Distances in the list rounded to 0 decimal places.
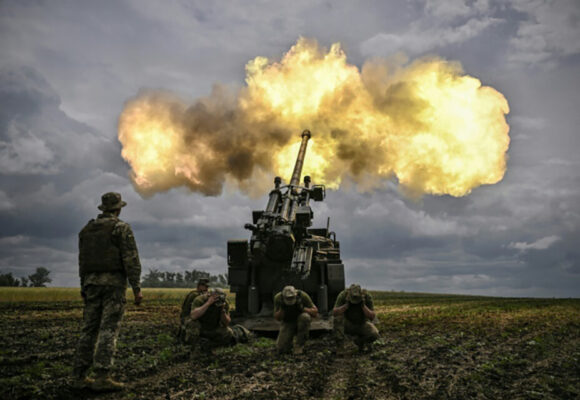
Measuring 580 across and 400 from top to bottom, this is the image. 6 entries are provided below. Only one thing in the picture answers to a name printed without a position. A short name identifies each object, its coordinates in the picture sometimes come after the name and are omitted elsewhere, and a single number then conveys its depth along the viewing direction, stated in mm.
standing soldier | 6074
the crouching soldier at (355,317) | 9273
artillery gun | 12688
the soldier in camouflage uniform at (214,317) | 8797
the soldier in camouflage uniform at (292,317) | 9125
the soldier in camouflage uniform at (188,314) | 8633
